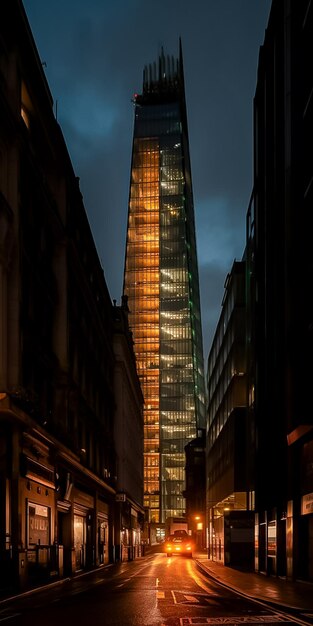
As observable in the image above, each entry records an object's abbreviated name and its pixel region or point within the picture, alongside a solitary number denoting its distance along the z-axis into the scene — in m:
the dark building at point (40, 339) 30.70
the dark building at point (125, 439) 82.31
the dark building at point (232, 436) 55.22
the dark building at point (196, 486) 142.25
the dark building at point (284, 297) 33.06
